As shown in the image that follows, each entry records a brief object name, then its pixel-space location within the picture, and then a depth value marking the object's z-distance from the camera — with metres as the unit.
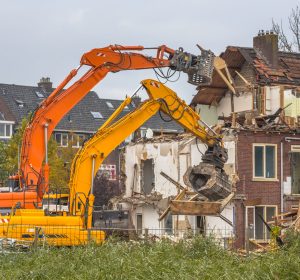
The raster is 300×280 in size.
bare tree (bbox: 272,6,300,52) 60.97
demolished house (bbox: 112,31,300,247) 40.44
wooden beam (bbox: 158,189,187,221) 39.97
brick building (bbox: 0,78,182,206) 79.50
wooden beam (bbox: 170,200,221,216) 31.30
